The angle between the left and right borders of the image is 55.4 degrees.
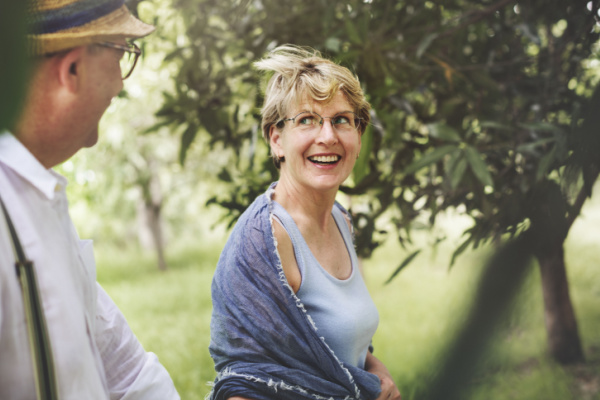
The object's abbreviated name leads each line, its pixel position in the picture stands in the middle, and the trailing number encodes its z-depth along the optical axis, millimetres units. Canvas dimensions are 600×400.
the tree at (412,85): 2287
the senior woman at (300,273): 1230
